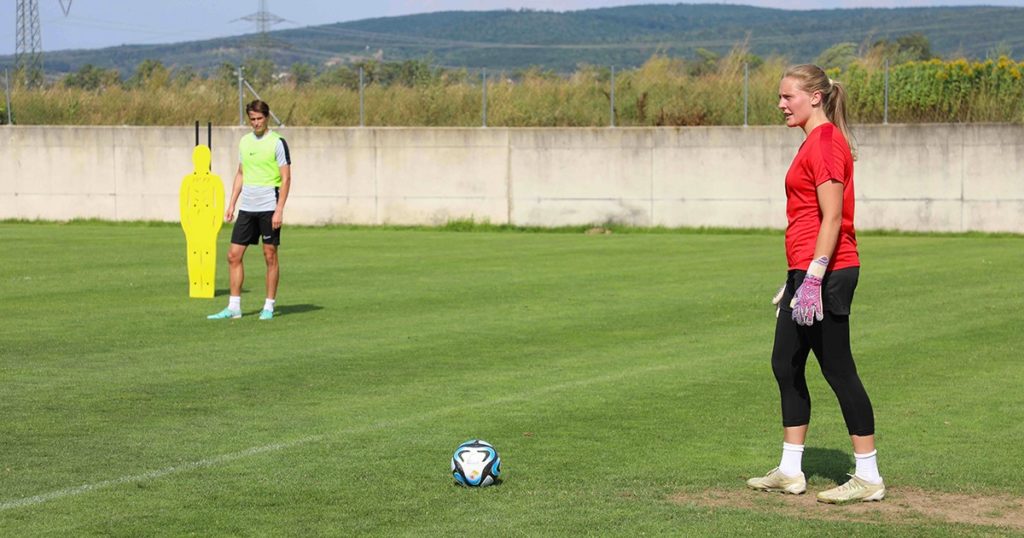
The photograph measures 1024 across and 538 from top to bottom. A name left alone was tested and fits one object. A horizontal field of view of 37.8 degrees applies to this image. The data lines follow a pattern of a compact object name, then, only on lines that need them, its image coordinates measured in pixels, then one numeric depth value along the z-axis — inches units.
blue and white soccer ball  290.2
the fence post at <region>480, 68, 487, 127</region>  1282.0
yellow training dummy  669.3
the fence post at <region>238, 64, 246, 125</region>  1334.9
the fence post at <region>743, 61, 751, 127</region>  1234.6
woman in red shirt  274.4
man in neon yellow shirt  591.5
